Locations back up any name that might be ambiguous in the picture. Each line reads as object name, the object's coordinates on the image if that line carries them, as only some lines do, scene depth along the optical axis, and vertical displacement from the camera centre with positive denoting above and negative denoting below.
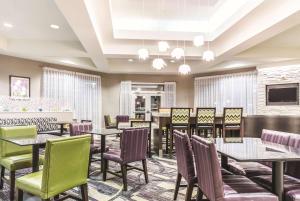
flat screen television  7.94 +0.32
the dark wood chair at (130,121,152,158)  5.64 -0.47
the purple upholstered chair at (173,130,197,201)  2.81 -0.67
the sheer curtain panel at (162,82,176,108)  11.21 +0.42
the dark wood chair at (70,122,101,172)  4.59 -0.51
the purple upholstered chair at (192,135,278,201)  2.09 -0.75
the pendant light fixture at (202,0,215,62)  5.23 +1.01
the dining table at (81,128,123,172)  4.18 -0.51
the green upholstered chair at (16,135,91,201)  2.35 -0.68
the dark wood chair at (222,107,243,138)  6.29 -0.39
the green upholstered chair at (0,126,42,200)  3.28 -0.74
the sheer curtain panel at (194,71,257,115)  9.09 +0.49
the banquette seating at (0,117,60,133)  6.48 -0.53
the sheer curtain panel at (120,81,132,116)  10.95 +0.23
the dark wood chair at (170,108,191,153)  5.94 -0.35
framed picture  7.48 +0.51
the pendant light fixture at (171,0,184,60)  5.30 +1.08
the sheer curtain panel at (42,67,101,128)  8.57 +0.45
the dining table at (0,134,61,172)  2.95 -0.48
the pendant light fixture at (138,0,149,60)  5.43 +1.10
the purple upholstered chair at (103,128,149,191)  3.71 -0.73
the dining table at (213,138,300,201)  2.19 -0.49
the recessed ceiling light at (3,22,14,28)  5.54 +1.78
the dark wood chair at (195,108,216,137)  6.14 -0.36
